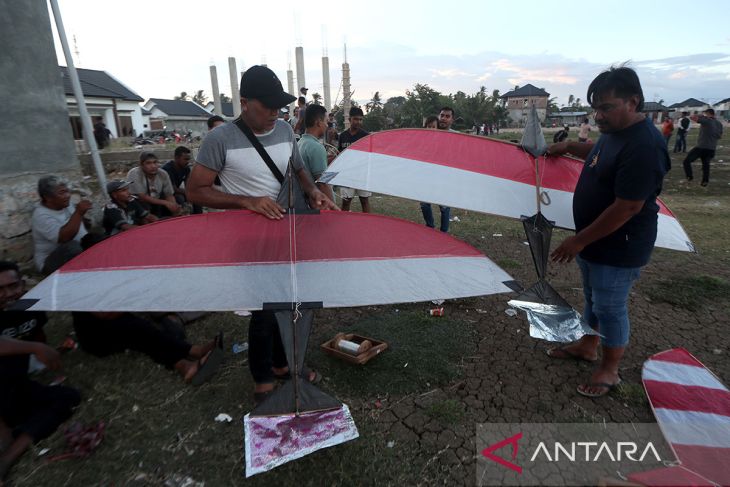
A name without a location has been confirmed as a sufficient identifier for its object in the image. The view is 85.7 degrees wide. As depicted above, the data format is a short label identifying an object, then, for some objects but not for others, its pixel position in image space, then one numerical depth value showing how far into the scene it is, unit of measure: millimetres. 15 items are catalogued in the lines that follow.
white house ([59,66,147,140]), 23047
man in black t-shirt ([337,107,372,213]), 6858
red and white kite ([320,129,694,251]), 3469
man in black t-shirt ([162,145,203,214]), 6559
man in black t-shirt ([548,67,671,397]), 2326
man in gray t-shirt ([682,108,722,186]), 10250
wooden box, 3254
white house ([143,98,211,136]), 48506
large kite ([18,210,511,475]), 2248
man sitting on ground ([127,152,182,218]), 5691
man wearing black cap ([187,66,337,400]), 2381
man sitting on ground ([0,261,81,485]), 2480
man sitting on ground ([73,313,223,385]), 3279
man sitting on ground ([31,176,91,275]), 4043
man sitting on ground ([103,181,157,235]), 4691
